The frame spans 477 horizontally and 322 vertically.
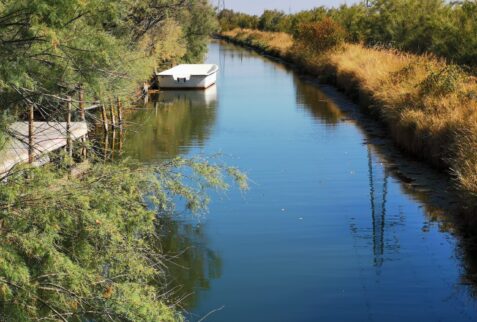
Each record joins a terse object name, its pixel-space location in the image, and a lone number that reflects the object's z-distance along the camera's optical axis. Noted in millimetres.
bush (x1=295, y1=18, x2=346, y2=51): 42312
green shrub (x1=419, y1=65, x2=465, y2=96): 18938
